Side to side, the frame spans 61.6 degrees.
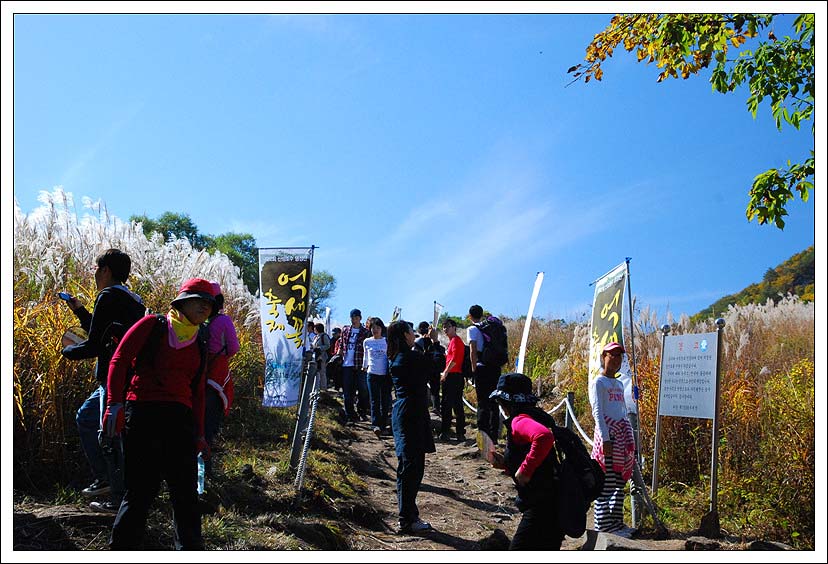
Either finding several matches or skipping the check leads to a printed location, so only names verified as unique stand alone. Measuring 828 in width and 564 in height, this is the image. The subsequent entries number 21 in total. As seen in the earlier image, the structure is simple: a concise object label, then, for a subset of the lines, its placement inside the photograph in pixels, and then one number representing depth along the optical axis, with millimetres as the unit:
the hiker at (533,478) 3730
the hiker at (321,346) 12802
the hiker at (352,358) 11055
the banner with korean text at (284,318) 7055
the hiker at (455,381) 9805
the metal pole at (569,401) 6855
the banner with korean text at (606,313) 6348
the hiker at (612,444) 5113
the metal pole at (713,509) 5074
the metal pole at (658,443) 6016
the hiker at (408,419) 5562
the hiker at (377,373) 9898
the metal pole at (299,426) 6355
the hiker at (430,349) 11089
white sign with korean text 5383
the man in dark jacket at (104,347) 4152
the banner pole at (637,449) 5505
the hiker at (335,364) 13375
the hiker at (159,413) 3592
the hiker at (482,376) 9047
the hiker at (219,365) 5344
